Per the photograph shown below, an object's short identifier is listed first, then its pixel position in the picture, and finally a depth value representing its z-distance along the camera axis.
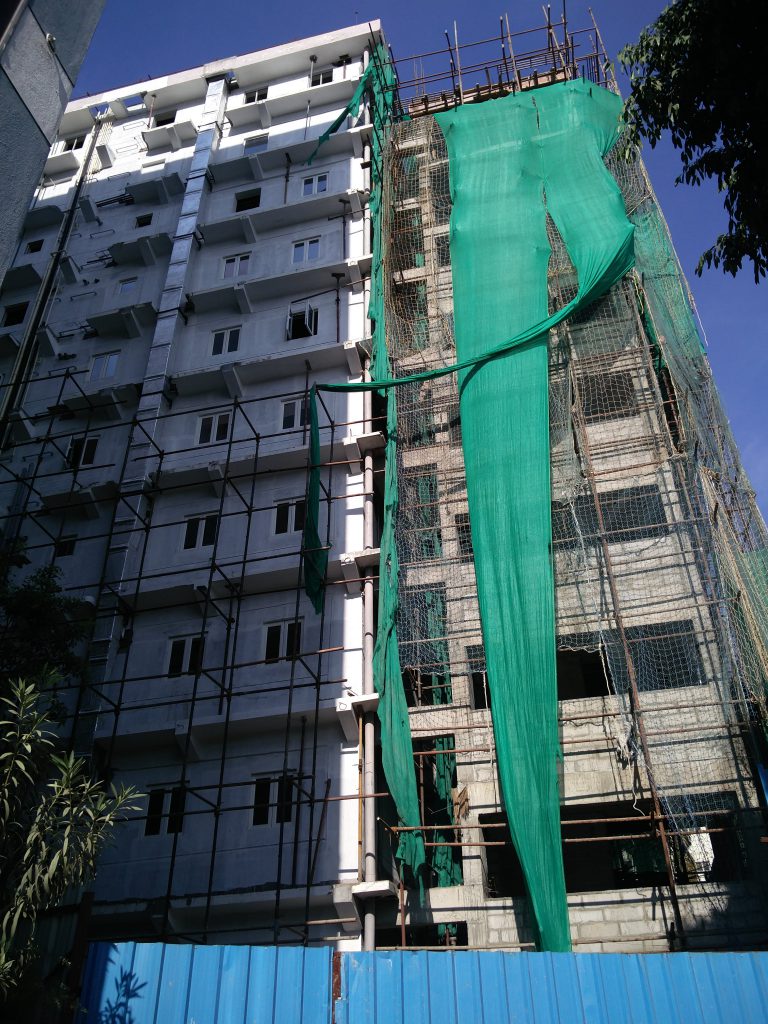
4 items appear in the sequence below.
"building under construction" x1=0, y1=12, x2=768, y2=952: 11.73
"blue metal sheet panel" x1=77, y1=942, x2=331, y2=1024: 7.15
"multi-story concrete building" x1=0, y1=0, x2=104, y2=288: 7.57
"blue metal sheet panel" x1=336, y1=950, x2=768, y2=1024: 6.93
